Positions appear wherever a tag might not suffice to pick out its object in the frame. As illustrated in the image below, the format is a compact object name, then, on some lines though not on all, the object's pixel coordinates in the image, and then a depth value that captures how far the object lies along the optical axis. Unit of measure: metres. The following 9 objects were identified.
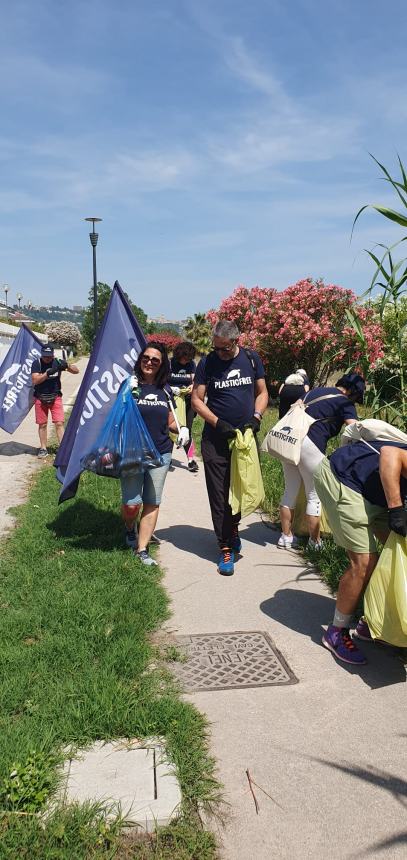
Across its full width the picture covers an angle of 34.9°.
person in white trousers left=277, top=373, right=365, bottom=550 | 5.14
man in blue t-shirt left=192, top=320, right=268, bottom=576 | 5.12
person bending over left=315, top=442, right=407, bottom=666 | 3.50
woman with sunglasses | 5.11
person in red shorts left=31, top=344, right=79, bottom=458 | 9.23
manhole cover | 3.46
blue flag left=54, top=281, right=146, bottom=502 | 5.54
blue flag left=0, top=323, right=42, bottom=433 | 9.78
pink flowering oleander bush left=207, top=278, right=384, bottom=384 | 16.16
